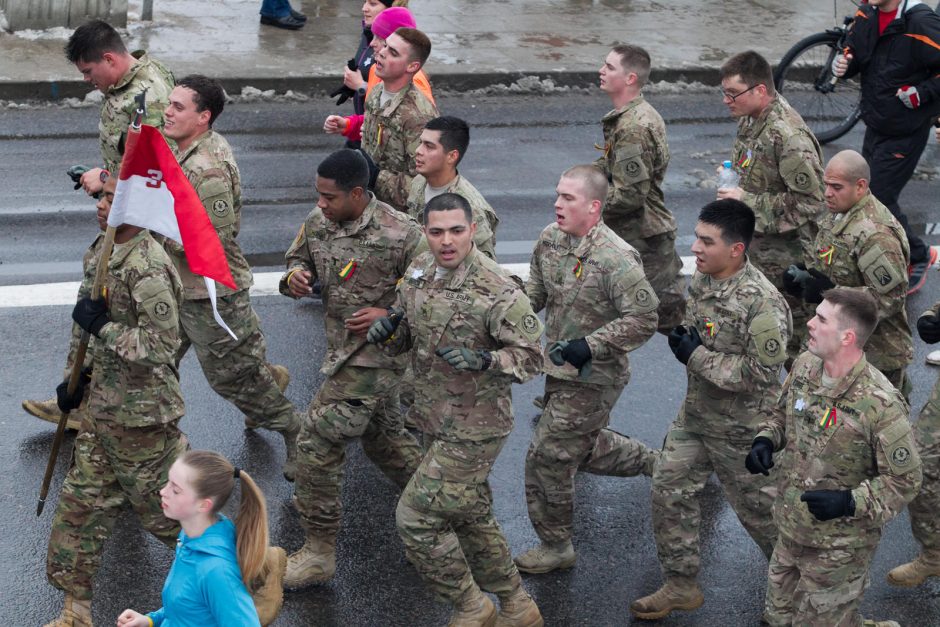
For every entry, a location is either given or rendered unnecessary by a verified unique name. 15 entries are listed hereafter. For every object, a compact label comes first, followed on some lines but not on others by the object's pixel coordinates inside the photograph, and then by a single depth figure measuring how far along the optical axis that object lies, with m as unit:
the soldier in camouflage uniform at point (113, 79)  16.42
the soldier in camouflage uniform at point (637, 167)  17.14
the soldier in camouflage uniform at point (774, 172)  16.44
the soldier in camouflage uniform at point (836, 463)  11.17
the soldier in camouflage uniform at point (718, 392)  12.87
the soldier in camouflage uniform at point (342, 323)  13.49
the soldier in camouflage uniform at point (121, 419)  12.01
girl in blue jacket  9.52
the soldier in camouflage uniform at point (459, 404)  12.31
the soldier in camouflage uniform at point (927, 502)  13.66
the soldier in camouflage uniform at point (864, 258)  14.37
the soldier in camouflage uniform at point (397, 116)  17.31
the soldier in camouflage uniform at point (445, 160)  15.05
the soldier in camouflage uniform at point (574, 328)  13.58
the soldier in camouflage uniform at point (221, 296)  14.91
